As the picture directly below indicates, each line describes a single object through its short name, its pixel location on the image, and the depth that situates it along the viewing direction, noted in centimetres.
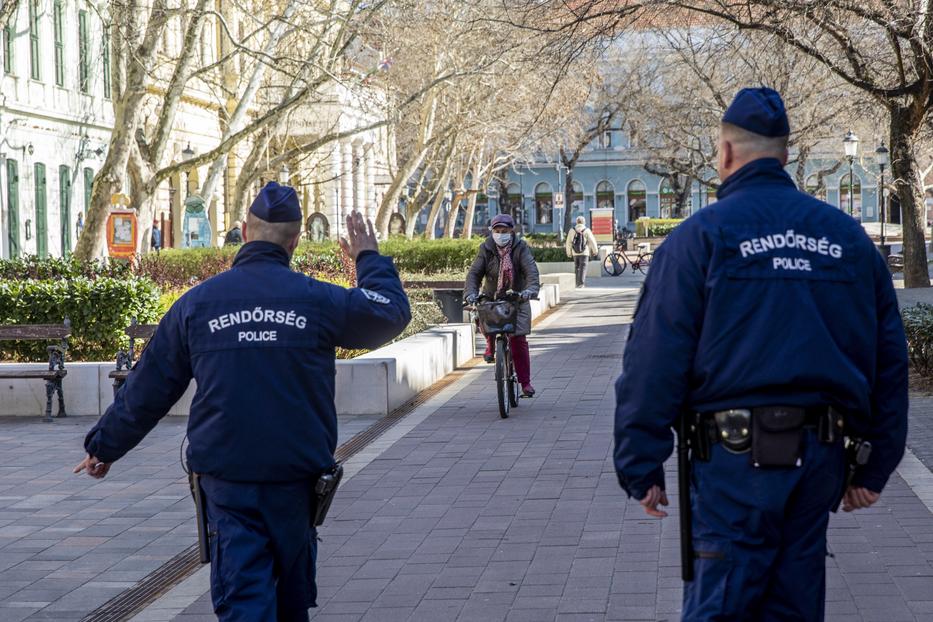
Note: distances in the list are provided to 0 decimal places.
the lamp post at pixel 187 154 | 3533
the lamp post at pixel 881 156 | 4119
